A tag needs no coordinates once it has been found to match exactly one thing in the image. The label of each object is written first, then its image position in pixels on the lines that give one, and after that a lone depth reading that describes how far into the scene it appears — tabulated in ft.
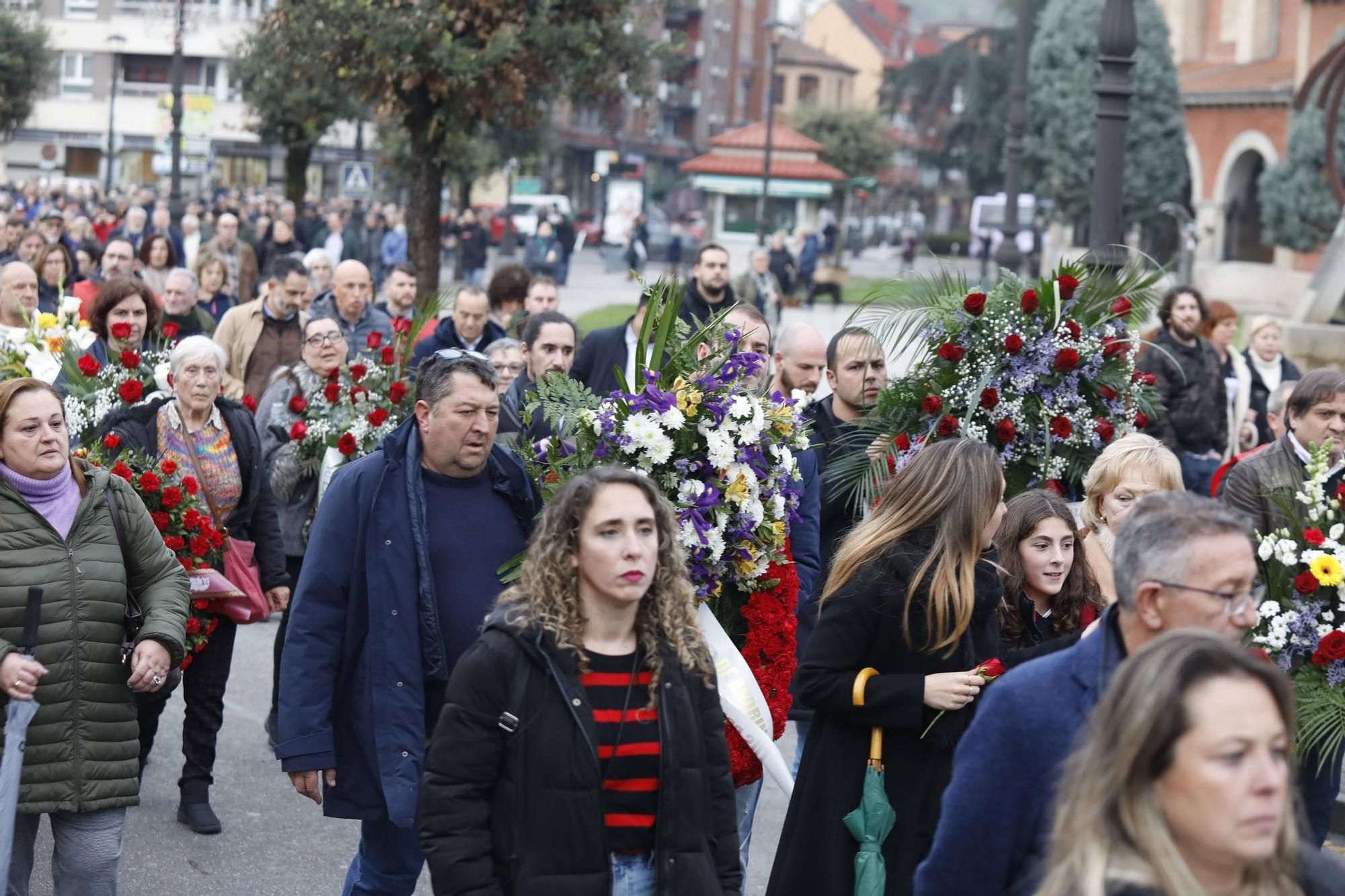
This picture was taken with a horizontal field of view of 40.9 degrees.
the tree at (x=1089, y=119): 152.35
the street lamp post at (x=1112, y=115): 32.71
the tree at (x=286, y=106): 94.48
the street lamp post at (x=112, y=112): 192.95
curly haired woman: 12.47
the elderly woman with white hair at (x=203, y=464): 23.39
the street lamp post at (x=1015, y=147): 69.56
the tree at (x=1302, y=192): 125.70
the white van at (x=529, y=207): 185.98
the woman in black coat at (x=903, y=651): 14.88
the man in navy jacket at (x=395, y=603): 16.19
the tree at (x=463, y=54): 52.70
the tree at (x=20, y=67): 162.30
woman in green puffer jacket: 16.65
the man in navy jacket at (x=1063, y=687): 10.52
